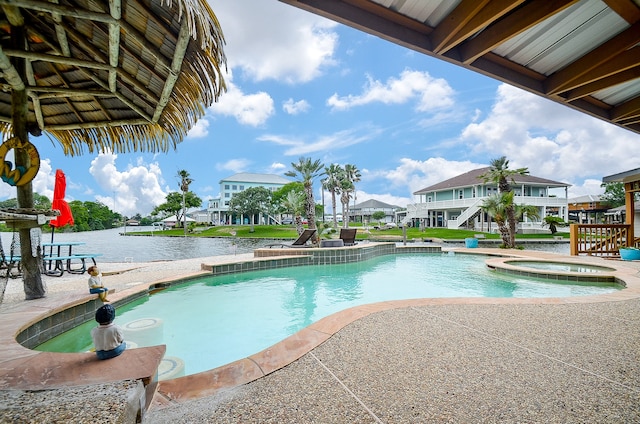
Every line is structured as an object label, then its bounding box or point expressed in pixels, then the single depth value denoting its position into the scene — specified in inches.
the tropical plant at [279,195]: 2081.7
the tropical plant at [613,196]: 1653.5
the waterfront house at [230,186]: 2765.7
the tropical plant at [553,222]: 1114.1
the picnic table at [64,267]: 308.3
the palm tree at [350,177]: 1834.4
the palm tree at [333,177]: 1846.7
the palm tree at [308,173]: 805.3
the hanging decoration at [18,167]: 170.4
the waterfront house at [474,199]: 1245.7
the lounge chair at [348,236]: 576.7
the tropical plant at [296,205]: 969.5
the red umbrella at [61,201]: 308.5
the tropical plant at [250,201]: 2041.1
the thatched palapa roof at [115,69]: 123.0
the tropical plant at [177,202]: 2228.1
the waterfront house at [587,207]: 1575.2
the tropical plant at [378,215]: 2434.8
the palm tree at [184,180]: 1918.8
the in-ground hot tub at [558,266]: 374.4
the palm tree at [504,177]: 709.3
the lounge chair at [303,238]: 569.6
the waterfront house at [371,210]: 2464.3
